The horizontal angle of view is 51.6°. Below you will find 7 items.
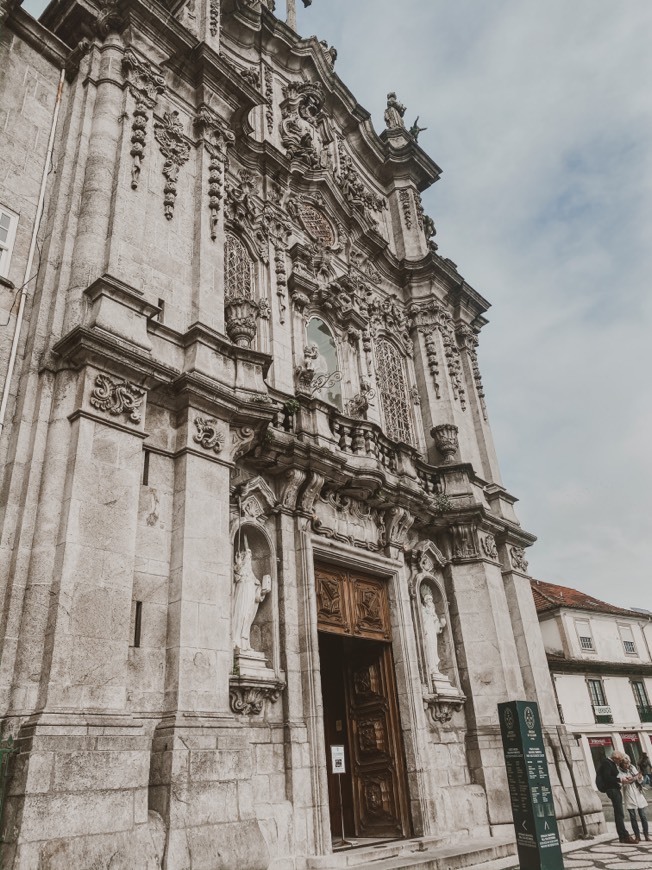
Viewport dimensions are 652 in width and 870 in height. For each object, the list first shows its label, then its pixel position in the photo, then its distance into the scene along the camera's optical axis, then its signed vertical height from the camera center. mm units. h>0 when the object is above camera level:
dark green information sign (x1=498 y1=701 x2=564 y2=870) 7684 -185
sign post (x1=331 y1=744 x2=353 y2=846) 10992 +371
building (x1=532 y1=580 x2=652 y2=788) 29844 +3878
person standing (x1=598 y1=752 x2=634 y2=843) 11819 -405
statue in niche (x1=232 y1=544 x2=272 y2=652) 10023 +2698
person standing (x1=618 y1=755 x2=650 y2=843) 11961 -474
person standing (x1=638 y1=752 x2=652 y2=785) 27495 -223
